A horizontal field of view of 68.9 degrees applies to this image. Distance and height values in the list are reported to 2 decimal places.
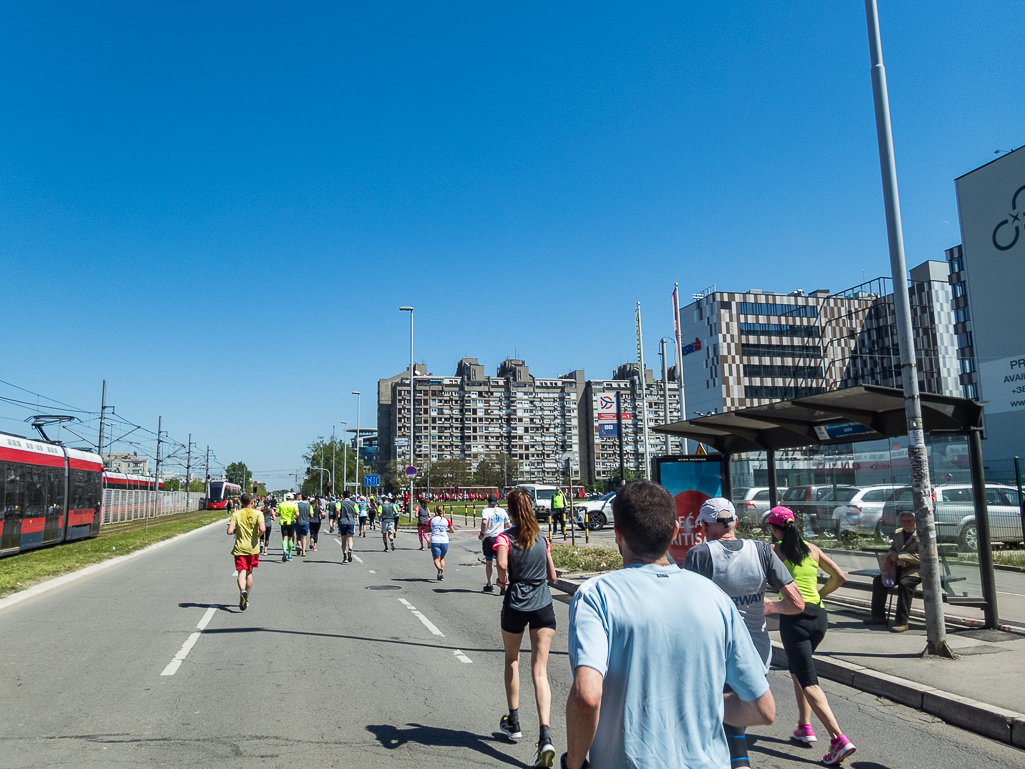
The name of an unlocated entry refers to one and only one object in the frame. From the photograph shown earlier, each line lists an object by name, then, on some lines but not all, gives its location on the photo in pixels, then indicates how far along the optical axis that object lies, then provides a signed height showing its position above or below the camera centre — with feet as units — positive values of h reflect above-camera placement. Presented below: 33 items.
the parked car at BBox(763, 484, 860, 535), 40.50 -1.05
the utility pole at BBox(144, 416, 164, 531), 210.45 +1.56
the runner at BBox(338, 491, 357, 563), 68.59 -2.99
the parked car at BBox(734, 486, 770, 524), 44.68 -1.23
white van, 153.48 -2.17
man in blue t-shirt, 7.59 -1.89
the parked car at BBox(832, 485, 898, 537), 38.52 -1.40
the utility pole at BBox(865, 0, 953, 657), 27.09 +4.16
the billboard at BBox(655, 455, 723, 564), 44.04 +0.41
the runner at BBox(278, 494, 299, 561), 70.49 -2.64
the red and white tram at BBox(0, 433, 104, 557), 71.05 +0.60
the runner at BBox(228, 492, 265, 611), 39.73 -2.30
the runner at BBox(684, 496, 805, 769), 15.28 -1.70
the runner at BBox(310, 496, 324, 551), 81.27 -3.29
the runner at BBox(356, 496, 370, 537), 112.06 -2.89
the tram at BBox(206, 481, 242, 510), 261.24 -0.14
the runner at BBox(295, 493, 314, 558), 75.05 -2.97
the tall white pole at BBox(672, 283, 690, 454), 96.73 +22.55
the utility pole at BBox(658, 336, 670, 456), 93.08 +17.13
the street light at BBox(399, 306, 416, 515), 162.80 +37.61
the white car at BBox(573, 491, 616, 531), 118.89 -4.13
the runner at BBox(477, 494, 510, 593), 41.42 -1.67
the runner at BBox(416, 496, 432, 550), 73.82 -2.72
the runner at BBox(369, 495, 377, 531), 138.77 -3.41
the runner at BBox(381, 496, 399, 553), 85.02 -3.17
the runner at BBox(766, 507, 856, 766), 17.06 -3.30
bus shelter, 30.91 +2.72
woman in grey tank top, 18.04 -2.70
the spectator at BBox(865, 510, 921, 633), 32.40 -3.95
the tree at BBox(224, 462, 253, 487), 617.62 +18.15
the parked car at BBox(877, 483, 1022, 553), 34.09 -1.56
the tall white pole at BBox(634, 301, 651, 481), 119.53 +21.64
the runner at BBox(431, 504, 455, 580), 54.49 -3.50
